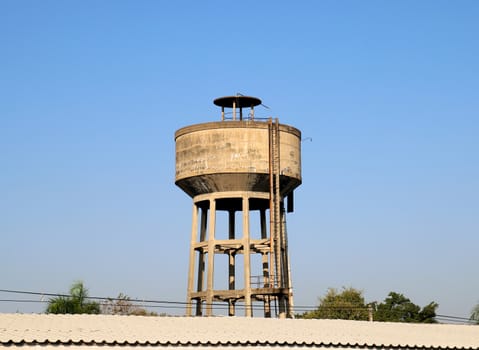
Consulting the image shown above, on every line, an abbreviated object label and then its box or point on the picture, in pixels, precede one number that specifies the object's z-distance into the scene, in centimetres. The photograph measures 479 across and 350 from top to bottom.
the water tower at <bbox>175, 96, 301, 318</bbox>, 4184
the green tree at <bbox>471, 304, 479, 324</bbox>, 6338
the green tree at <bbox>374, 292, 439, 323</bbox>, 7694
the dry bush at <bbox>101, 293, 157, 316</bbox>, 7181
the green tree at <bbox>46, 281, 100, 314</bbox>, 4566
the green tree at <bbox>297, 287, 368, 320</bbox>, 7700
